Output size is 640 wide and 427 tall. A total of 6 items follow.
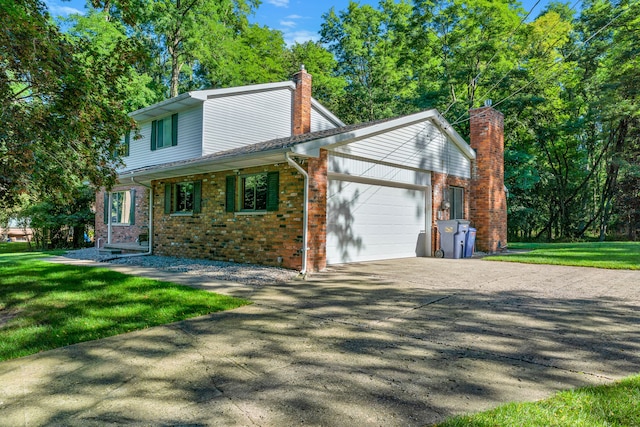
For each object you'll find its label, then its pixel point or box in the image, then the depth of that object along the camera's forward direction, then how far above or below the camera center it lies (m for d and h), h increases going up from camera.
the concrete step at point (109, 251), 12.94 -0.92
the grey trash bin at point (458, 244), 11.38 -0.49
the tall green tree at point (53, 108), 4.92 +1.77
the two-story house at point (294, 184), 8.64 +1.24
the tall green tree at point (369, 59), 26.98 +12.77
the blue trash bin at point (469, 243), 11.66 -0.47
